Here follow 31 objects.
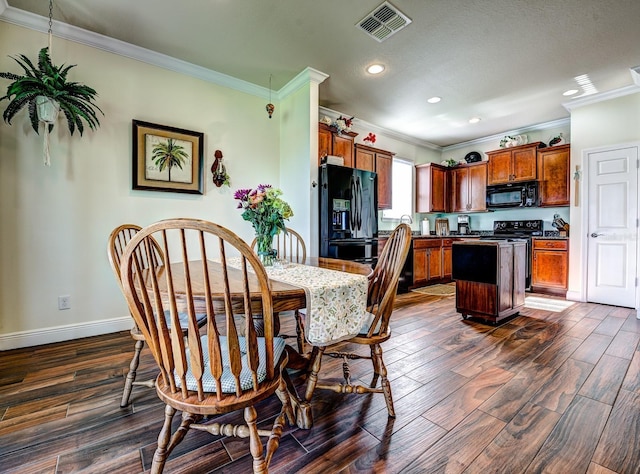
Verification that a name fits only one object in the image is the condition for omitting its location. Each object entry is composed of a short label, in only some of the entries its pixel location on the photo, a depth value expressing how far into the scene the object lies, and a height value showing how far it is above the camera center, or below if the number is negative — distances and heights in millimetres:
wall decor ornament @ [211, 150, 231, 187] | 3309 +695
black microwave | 4664 +595
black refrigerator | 3379 +219
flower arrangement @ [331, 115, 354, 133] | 3856 +1424
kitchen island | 2961 -493
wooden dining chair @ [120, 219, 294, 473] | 916 -405
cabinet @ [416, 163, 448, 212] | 5543 +837
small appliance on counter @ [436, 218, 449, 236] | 5977 +108
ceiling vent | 2342 +1771
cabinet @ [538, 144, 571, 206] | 4344 +842
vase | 1782 -103
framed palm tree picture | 2871 +765
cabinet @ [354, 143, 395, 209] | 4414 +1053
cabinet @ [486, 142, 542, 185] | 4652 +1110
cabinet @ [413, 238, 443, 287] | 4660 -492
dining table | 1178 -277
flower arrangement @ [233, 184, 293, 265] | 1688 +130
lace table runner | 1223 -319
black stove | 4551 -3
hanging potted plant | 2164 +1064
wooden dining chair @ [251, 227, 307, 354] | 2133 -682
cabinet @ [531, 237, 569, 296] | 4188 -517
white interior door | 3594 +55
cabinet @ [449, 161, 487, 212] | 5348 +830
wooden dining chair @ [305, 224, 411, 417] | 1454 -413
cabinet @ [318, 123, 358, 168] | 3746 +1180
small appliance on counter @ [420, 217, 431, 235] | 5934 +88
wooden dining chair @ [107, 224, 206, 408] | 1393 -641
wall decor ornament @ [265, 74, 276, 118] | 3488 +1474
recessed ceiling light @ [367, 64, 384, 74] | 3152 +1774
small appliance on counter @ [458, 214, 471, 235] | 5715 +119
